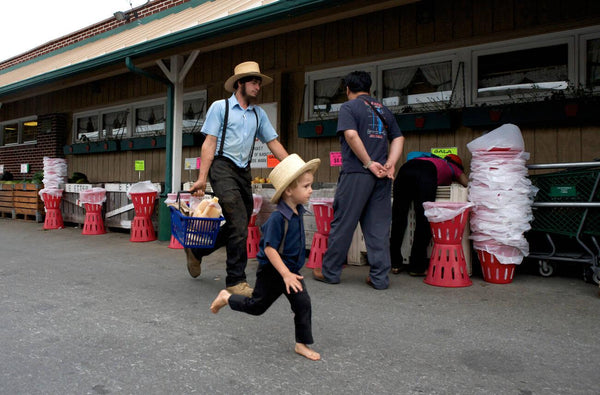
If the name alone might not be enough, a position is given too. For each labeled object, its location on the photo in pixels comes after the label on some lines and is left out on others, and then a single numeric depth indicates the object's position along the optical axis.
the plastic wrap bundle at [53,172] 9.91
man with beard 3.84
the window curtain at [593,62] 5.27
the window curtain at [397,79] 6.70
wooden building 5.39
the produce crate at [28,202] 11.07
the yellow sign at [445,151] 6.11
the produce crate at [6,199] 11.86
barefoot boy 2.53
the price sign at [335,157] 6.85
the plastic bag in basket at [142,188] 7.65
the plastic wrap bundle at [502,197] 4.37
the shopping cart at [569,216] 4.34
